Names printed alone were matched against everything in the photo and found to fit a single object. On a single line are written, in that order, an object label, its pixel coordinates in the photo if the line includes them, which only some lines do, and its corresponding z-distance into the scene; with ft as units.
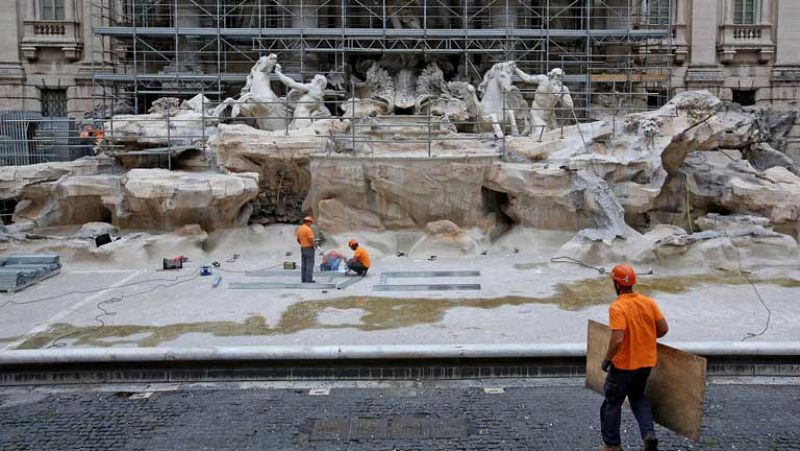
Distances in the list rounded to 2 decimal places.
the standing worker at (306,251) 35.73
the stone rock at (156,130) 50.85
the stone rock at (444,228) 46.55
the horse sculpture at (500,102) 54.90
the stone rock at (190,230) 45.44
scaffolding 67.21
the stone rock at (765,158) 61.52
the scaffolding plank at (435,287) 34.99
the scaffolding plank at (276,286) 35.47
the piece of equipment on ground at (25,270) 35.14
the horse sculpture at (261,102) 54.90
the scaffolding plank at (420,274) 38.36
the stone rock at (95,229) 45.62
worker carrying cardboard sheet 15.53
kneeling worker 38.04
